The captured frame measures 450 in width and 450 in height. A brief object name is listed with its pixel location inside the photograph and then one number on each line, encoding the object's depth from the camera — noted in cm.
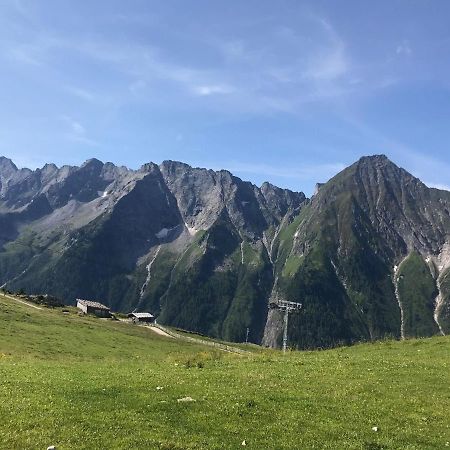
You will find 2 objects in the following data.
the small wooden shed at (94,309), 17028
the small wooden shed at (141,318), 18339
